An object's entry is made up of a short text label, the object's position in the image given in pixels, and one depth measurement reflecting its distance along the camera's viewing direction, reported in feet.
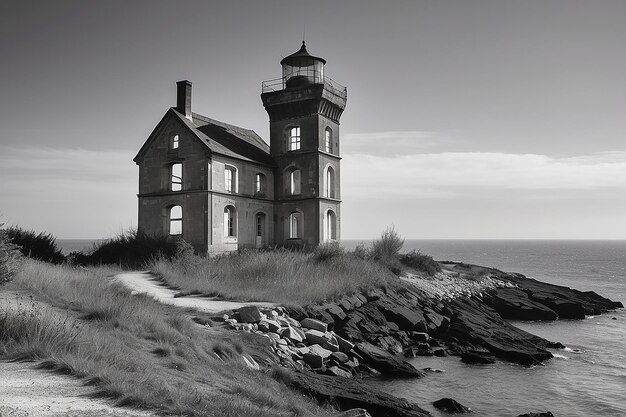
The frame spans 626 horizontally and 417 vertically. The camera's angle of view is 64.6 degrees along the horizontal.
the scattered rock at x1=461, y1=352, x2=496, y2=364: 51.75
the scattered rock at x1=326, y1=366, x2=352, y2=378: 38.32
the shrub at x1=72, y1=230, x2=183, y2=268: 77.03
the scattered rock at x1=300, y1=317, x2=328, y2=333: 45.37
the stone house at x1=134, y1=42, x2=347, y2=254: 86.58
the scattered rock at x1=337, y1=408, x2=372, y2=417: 24.91
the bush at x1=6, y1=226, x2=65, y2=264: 71.00
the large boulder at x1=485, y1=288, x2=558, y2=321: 89.40
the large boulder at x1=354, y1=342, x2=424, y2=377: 43.45
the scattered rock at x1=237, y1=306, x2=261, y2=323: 41.27
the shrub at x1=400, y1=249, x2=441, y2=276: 98.27
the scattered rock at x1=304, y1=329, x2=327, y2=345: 42.32
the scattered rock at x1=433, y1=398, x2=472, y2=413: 36.91
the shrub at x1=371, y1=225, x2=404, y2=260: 90.53
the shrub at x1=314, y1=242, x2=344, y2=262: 74.05
